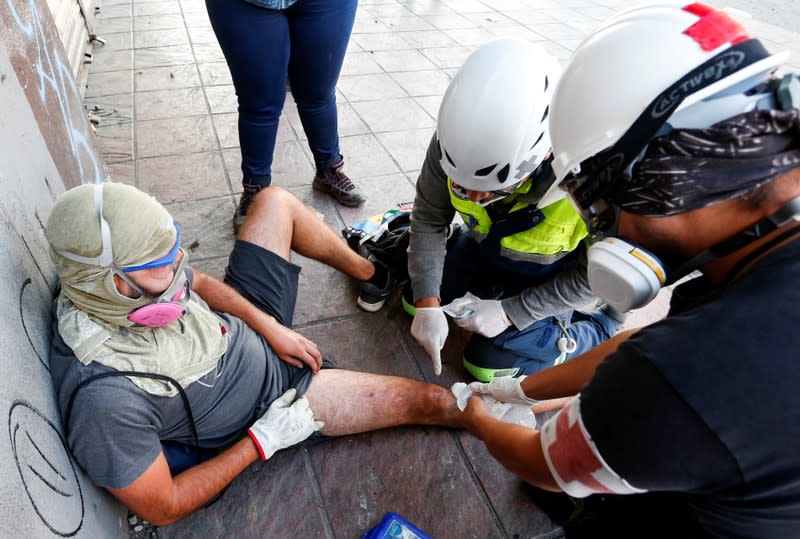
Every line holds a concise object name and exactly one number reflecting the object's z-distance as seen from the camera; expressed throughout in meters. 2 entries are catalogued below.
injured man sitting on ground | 1.40
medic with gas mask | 0.82
